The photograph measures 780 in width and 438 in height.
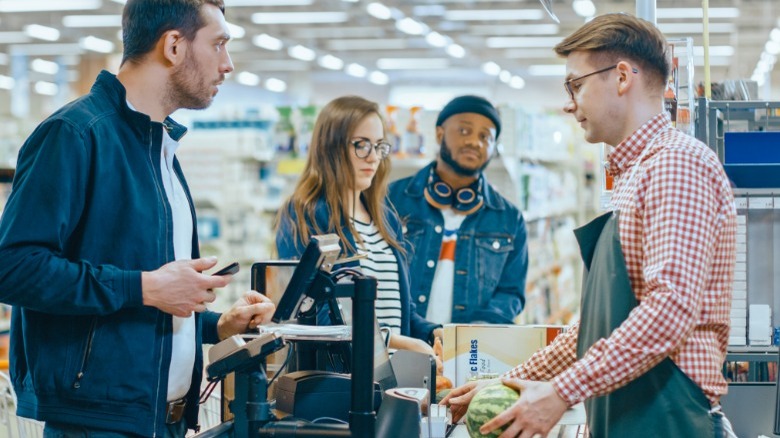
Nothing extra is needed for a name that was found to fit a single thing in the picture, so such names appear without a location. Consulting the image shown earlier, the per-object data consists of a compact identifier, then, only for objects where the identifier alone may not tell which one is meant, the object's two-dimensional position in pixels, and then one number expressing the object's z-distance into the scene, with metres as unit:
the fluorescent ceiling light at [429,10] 16.22
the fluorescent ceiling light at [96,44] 18.41
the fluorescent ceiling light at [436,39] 18.39
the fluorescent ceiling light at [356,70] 22.92
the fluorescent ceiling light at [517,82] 24.72
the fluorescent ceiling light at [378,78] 24.11
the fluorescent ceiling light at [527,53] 20.77
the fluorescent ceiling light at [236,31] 17.31
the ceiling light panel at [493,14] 16.50
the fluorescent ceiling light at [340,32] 18.52
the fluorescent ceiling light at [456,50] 20.00
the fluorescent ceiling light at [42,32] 17.33
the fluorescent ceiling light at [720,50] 20.12
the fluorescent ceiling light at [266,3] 15.22
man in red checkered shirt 1.94
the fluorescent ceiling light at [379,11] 15.59
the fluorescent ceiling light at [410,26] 16.57
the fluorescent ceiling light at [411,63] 22.56
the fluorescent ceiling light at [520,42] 19.27
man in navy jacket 2.07
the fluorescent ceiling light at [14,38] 18.09
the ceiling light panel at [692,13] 16.11
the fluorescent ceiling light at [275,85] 24.92
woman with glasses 3.43
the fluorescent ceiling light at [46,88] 24.73
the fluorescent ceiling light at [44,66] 21.58
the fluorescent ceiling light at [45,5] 14.68
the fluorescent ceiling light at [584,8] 14.66
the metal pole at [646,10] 3.07
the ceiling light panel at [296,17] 16.73
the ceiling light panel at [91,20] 16.41
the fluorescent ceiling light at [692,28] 17.47
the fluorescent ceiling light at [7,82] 22.83
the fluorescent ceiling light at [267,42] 18.90
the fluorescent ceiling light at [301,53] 20.20
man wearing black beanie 4.08
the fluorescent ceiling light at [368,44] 19.96
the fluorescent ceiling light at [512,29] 17.97
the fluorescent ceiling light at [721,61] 21.47
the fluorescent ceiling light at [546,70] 22.61
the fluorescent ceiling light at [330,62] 21.62
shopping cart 3.19
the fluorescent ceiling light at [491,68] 22.28
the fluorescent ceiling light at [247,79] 23.56
